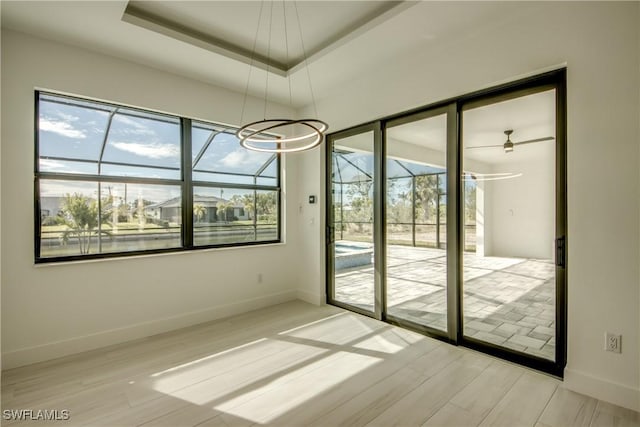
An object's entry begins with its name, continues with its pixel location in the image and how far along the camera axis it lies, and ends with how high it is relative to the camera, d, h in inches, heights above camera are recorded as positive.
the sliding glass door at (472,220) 101.9 -2.6
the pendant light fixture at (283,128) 113.1 +50.6
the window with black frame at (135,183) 118.0 +14.3
